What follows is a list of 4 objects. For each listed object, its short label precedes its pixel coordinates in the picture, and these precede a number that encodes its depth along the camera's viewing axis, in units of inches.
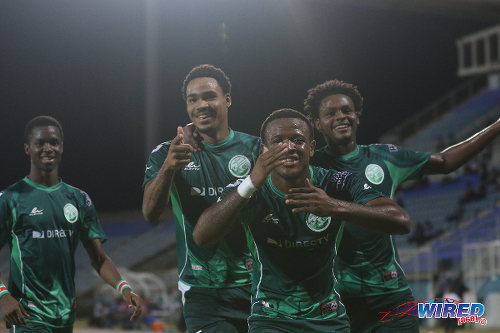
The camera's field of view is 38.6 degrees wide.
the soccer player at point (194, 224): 178.9
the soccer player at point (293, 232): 141.8
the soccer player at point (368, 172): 195.3
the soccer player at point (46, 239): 195.6
